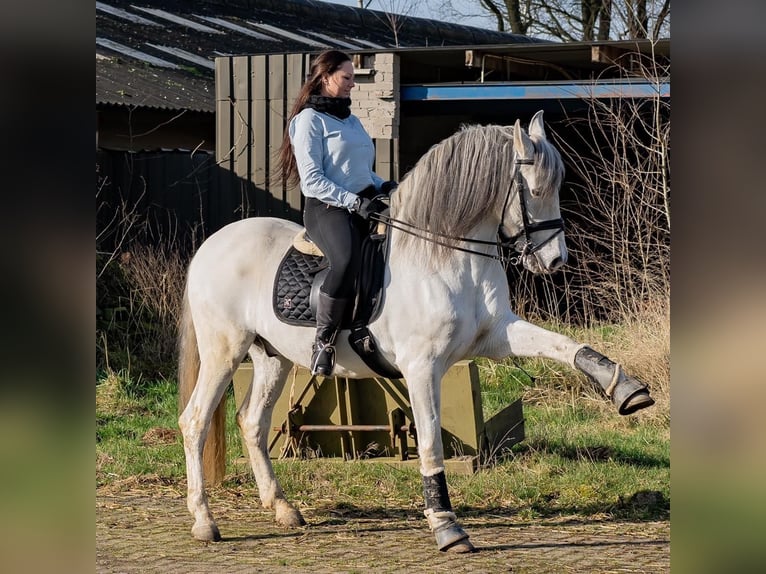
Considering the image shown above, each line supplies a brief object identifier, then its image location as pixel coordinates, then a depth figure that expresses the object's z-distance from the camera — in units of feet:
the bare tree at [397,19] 85.87
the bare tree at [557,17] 87.04
